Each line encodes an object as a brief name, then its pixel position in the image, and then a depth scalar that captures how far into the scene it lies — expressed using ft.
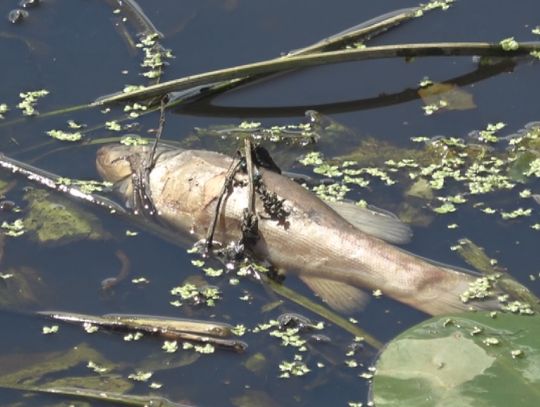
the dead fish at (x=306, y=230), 28.68
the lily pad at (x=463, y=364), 24.44
